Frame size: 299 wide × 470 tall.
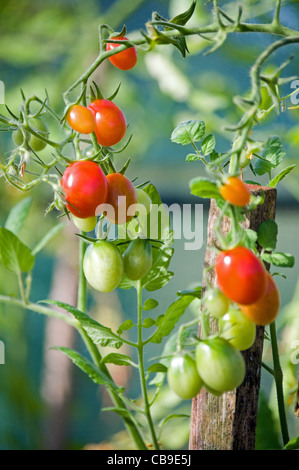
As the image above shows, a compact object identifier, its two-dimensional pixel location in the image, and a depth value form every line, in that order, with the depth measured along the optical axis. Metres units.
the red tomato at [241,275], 0.99
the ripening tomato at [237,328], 1.03
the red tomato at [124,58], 1.10
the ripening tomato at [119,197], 1.07
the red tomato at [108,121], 1.08
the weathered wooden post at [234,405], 1.10
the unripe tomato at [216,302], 1.00
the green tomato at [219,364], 1.00
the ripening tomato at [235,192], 0.99
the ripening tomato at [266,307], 1.01
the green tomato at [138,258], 1.08
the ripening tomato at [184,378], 1.02
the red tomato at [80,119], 1.05
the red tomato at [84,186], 1.04
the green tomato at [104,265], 1.07
